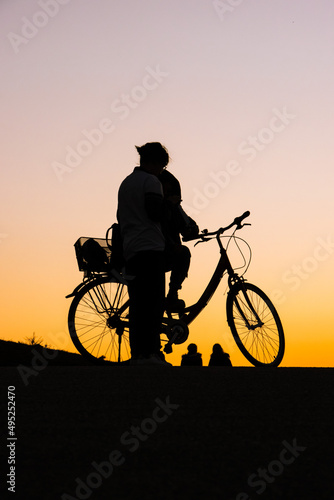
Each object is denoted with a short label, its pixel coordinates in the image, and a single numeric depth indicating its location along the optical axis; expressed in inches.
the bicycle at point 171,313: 581.0
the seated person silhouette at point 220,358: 690.8
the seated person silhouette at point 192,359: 662.5
